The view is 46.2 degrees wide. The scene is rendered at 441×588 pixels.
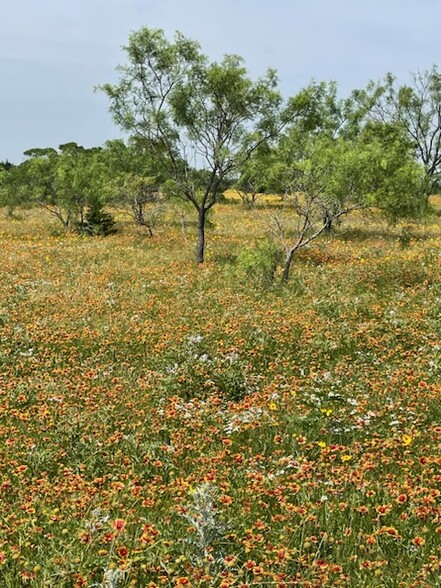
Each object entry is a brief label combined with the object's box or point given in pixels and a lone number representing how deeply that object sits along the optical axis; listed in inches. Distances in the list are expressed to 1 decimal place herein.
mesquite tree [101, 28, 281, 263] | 737.6
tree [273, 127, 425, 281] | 642.2
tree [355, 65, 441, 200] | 1405.0
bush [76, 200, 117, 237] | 1177.4
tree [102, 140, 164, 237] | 1181.1
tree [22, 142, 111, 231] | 1198.3
